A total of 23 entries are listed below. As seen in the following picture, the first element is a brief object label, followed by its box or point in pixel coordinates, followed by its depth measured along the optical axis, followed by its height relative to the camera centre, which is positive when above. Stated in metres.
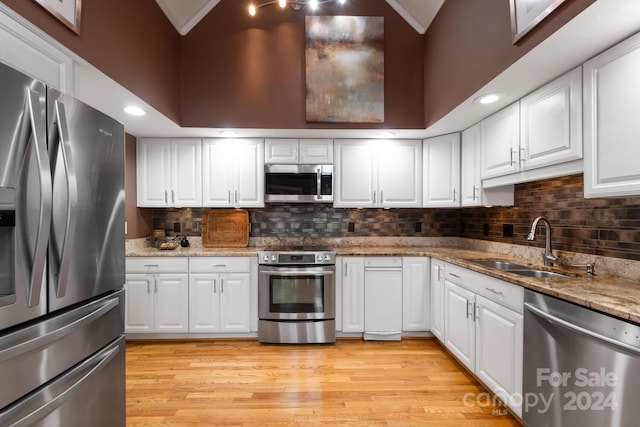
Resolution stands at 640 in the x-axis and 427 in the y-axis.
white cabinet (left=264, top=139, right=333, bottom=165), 3.48 +0.67
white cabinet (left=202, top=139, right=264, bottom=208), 3.48 +0.46
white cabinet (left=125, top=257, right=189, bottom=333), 3.16 -0.84
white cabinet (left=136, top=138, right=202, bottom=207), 3.48 +0.38
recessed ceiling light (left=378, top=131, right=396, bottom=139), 3.34 +0.84
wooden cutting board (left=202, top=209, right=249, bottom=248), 3.72 -0.19
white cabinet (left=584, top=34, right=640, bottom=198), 1.49 +0.46
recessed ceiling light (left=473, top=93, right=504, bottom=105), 2.30 +0.86
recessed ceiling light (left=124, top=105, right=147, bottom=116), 2.56 +0.85
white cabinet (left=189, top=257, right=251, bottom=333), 3.21 -0.84
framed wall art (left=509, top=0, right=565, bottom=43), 1.55 +1.05
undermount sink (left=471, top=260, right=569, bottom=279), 2.22 -0.44
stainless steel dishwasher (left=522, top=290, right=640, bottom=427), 1.27 -0.72
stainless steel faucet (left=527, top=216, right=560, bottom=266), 2.24 -0.28
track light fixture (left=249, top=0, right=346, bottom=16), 3.08 +2.06
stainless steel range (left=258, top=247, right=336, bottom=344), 3.16 -0.86
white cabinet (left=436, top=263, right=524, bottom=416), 1.90 -0.83
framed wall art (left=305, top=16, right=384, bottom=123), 3.12 +1.44
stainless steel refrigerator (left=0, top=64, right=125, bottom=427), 0.99 -0.17
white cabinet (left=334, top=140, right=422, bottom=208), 3.53 +0.44
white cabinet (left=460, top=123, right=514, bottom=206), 2.89 +0.29
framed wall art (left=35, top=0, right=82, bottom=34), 1.47 +0.99
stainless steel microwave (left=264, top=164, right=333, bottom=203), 3.44 +0.32
